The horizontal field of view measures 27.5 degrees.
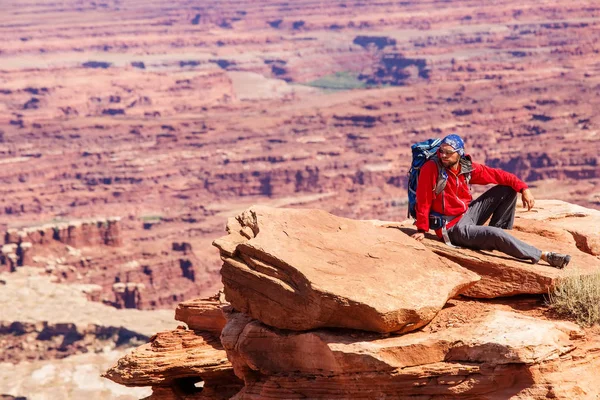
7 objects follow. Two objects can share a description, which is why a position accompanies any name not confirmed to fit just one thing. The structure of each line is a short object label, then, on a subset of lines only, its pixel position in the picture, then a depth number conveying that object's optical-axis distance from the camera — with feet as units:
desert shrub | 47.75
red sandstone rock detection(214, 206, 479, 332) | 47.44
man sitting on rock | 51.67
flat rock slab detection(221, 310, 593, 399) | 45.12
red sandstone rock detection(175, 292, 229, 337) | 61.57
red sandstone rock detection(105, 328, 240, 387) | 57.52
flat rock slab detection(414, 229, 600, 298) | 50.34
